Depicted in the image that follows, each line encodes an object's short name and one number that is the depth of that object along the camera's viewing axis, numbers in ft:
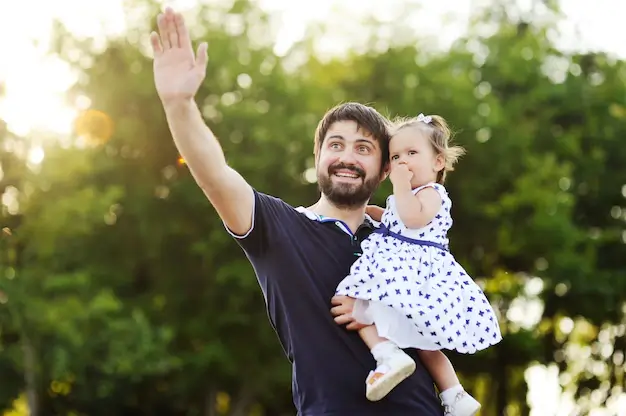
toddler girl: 11.57
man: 10.46
